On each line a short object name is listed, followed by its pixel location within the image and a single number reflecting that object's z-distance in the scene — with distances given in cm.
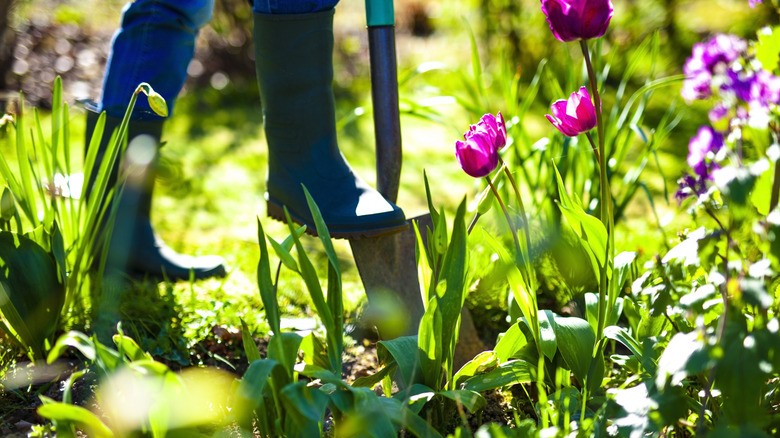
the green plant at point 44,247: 421
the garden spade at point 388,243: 439
